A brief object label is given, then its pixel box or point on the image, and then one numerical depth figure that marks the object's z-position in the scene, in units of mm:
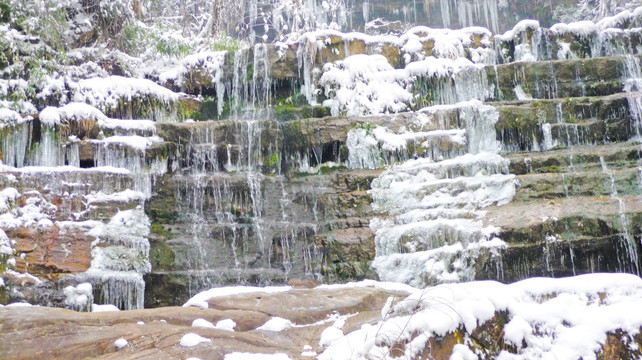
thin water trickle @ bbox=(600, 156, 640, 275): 6793
